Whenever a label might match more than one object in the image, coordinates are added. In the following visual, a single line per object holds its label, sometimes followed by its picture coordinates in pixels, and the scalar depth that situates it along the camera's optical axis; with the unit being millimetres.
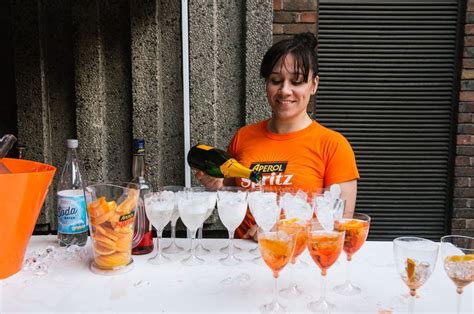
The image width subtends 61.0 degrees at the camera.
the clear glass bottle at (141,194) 1263
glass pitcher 1088
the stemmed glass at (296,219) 1023
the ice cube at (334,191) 1273
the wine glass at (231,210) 1228
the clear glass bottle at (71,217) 1240
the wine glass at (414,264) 903
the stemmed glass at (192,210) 1198
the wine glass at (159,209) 1193
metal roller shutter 2799
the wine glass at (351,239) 1051
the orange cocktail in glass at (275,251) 936
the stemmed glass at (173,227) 1268
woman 1671
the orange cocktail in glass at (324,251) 963
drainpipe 1749
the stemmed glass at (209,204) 1261
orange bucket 1003
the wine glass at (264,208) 1200
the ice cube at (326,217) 1133
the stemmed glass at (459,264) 917
